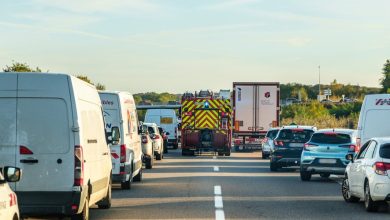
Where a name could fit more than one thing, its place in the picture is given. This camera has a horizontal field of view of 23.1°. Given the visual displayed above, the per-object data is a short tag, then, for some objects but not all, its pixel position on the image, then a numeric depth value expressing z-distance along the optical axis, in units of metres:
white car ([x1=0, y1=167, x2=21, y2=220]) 9.73
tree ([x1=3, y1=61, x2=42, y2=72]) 70.06
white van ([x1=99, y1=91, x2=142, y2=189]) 21.16
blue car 25.72
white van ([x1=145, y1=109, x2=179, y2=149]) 56.09
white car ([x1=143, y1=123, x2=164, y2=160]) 38.70
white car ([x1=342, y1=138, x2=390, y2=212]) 16.67
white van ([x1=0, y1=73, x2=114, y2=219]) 13.13
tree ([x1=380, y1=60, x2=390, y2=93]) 113.62
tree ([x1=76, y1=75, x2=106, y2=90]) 97.19
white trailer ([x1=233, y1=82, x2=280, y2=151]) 49.81
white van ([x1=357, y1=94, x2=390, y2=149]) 24.17
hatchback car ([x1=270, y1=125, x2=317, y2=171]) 30.50
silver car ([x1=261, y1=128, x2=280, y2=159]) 39.84
